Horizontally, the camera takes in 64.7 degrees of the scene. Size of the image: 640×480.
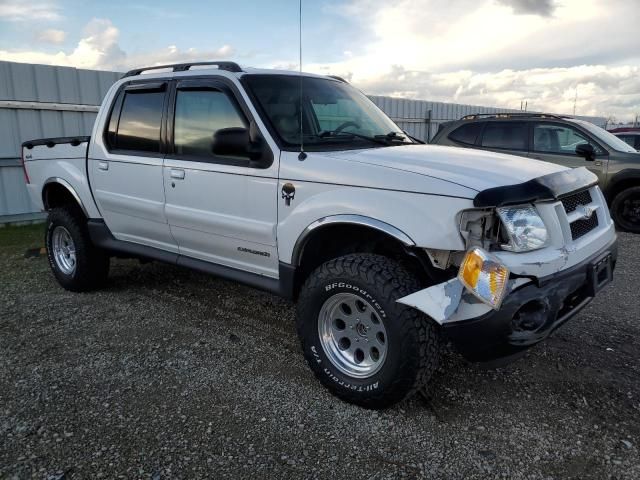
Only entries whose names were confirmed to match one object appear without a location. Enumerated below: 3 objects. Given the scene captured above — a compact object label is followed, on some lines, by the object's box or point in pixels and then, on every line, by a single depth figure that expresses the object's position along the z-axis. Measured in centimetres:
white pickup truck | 252
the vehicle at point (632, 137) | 1194
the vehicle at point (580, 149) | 793
